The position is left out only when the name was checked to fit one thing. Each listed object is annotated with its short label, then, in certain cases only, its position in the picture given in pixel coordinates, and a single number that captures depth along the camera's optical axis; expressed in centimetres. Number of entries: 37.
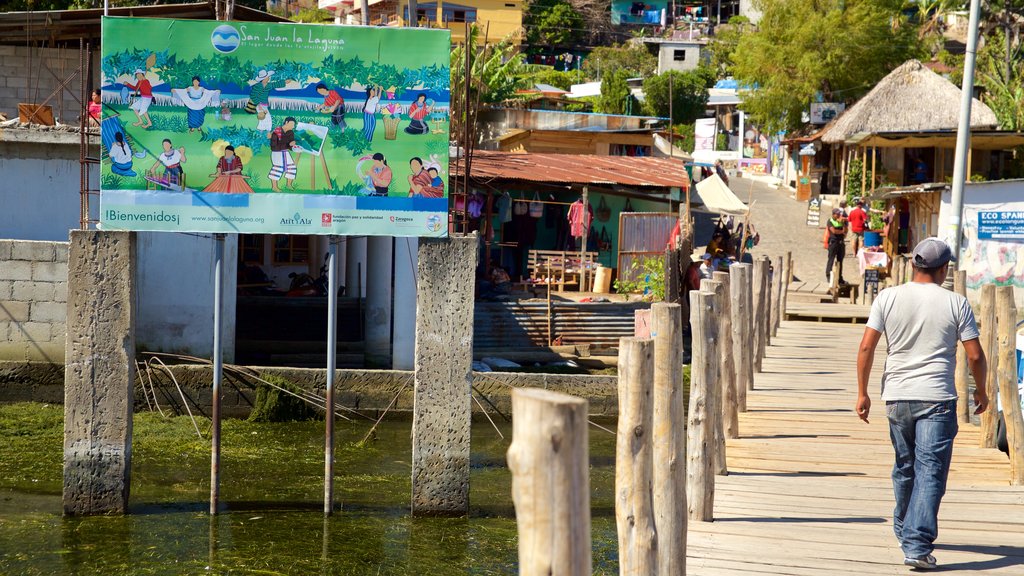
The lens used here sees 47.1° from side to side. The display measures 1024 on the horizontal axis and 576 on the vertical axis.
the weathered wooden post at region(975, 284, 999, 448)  984
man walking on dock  625
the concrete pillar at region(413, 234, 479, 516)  1057
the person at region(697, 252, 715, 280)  2203
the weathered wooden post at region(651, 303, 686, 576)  625
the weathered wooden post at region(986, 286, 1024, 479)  852
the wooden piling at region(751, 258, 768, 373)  1498
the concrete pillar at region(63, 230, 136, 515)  1032
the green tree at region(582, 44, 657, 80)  6138
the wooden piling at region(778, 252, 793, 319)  2224
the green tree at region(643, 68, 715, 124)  5206
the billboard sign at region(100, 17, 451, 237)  1040
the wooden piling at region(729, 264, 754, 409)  1165
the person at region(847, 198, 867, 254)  2666
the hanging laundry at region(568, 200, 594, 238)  2422
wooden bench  2367
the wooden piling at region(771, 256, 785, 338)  1944
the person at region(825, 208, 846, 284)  2548
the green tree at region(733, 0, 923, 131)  4225
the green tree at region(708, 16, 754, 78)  6069
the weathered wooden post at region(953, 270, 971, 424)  1142
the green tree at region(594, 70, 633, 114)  4997
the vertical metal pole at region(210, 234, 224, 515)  1063
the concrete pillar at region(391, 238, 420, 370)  1778
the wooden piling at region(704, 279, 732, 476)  811
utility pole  2019
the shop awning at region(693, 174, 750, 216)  2733
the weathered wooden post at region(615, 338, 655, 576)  544
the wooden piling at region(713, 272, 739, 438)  989
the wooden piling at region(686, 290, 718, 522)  759
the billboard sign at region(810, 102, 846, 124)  4278
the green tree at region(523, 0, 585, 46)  6862
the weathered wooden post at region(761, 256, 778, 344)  1742
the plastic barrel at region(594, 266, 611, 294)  2352
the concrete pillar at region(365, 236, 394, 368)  1869
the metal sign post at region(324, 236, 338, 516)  1079
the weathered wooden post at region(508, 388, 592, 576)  323
